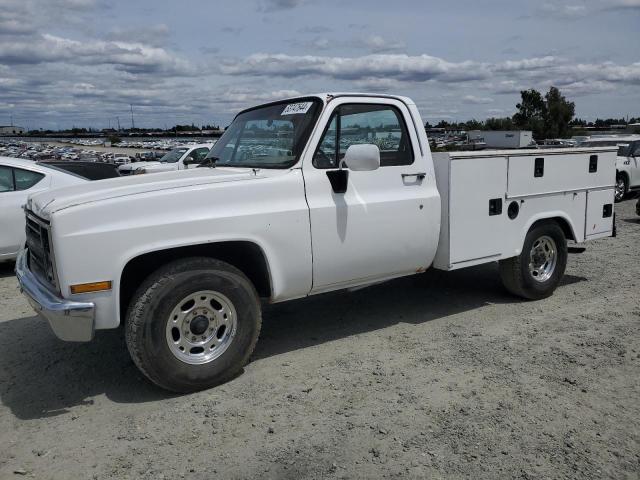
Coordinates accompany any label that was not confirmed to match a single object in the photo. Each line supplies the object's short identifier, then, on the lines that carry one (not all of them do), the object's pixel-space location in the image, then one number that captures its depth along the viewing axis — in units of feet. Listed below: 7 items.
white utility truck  12.57
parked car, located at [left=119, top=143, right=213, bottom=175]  52.08
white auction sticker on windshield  15.85
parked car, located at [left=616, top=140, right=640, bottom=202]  50.72
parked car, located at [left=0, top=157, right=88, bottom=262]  25.44
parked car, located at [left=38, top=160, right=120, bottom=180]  31.48
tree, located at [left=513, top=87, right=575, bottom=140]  160.56
